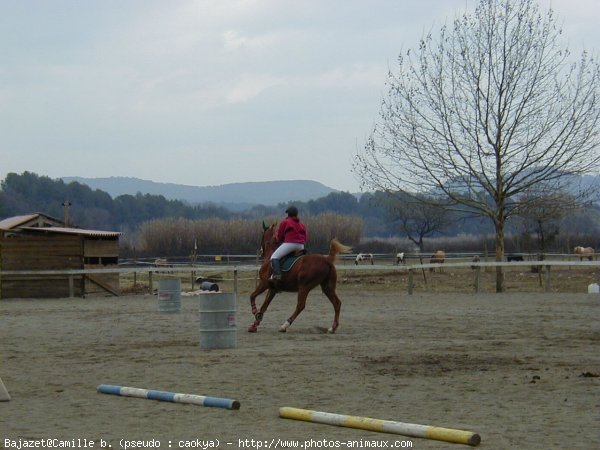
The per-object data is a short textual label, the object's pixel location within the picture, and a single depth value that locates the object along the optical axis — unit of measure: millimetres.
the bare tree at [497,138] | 32188
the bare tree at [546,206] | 33344
